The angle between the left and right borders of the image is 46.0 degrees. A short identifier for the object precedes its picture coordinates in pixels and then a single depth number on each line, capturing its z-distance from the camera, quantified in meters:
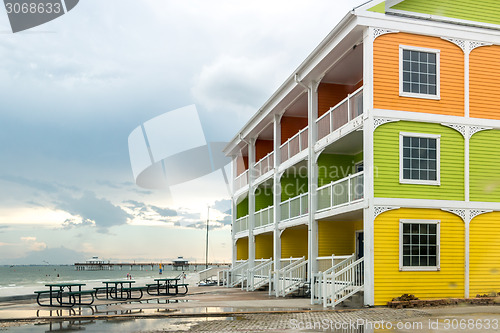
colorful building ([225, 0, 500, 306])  17.78
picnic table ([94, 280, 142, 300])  21.60
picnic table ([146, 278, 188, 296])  24.87
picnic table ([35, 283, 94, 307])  18.13
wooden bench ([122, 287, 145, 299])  21.67
